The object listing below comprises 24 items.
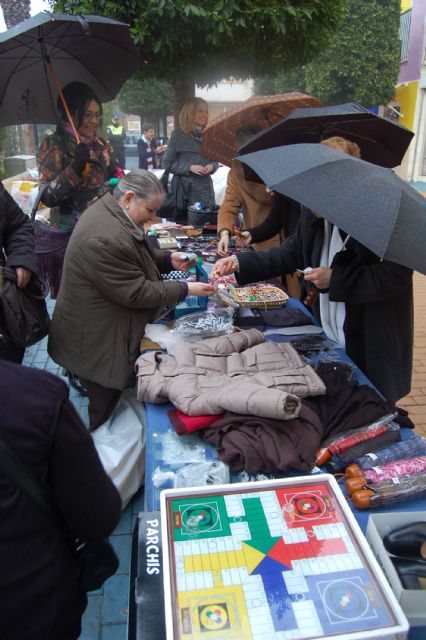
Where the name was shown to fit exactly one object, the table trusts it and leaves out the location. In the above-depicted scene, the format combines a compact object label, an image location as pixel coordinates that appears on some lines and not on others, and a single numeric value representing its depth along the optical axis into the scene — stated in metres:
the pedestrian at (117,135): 12.77
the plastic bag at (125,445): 2.61
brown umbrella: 4.23
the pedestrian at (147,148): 12.66
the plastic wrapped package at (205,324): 2.57
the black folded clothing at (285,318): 2.81
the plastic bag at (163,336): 2.47
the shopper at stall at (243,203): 4.17
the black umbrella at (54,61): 3.77
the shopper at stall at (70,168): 3.80
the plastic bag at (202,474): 1.61
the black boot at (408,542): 1.21
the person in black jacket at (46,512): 1.10
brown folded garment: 1.63
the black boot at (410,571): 1.13
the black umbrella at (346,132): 3.12
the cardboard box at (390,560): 1.09
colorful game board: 0.98
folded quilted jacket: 1.77
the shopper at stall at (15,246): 2.80
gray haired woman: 2.42
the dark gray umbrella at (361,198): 1.75
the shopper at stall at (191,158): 5.21
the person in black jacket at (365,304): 2.21
